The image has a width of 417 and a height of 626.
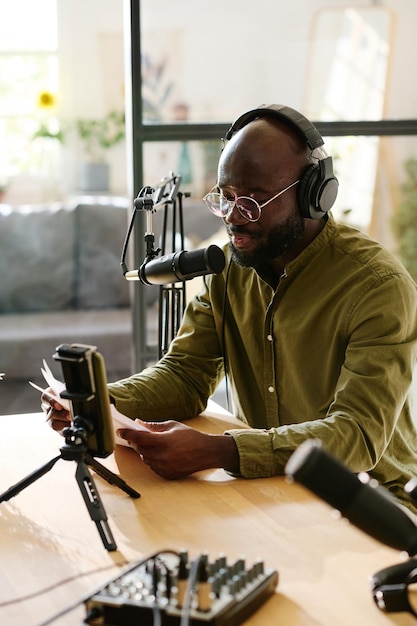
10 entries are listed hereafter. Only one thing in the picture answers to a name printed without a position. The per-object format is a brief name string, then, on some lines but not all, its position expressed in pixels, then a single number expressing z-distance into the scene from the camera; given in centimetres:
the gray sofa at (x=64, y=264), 505
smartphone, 123
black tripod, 122
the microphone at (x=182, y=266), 137
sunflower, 671
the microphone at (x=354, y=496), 81
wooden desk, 102
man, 147
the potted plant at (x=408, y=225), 338
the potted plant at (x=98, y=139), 678
